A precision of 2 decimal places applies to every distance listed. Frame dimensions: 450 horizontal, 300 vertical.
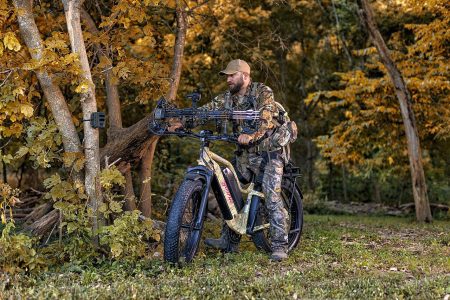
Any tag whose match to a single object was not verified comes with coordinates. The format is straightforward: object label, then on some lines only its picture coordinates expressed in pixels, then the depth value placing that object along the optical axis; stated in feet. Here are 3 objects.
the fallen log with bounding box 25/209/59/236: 28.30
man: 24.85
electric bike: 21.86
